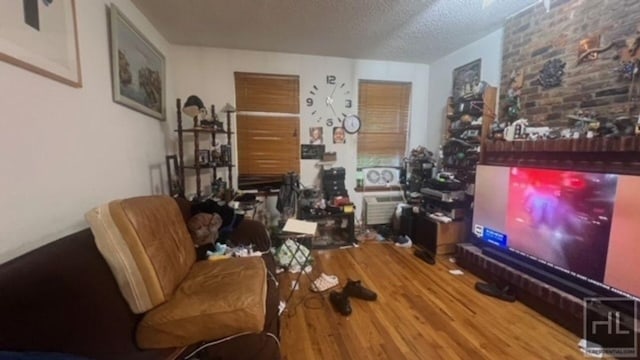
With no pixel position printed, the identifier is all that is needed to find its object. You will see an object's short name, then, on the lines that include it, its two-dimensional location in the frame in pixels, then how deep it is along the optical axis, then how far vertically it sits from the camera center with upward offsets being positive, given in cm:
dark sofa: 86 -57
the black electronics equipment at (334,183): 383 -42
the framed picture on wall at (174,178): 299 -31
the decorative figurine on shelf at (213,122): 312 +35
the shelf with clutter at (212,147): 290 +6
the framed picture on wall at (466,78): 326 +98
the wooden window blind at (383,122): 411 +51
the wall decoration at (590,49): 207 +84
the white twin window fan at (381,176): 418 -34
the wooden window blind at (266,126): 372 +37
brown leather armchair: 122 -73
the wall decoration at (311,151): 393 +3
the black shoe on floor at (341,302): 212 -120
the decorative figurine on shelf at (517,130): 254 +25
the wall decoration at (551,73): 236 +74
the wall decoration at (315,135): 394 +27
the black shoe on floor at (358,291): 231 -119
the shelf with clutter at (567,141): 179 +12
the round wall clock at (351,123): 400 +45
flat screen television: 169 -53
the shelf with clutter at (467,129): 292 +32
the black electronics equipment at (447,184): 325 -36
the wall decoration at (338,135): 400 +28
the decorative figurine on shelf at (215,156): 324 -5
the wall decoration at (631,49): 184 +76
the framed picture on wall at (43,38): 110 +51
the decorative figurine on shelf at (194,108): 290 +47
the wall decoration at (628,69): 186 +62
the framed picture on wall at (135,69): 195 +70
